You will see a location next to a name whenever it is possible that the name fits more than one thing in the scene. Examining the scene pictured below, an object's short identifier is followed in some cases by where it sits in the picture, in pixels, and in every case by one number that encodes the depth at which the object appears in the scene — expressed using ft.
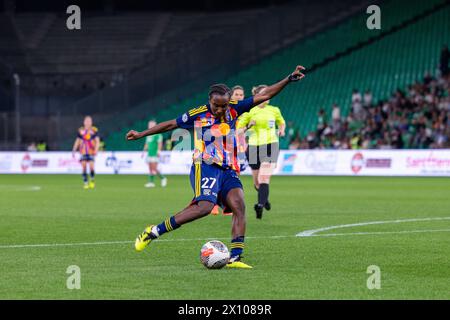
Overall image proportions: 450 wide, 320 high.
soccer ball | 34.63
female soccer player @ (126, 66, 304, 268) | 36.06
